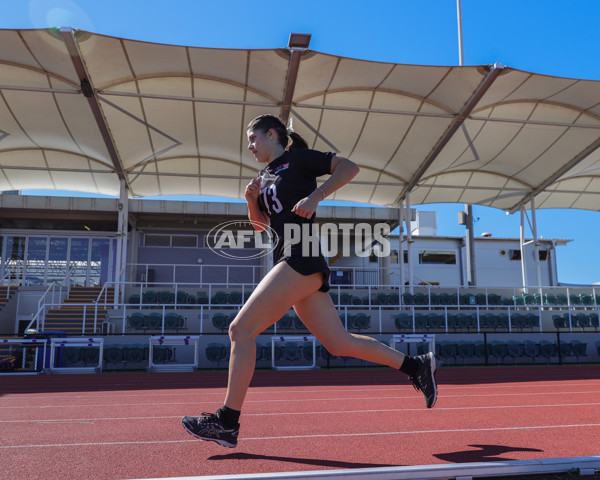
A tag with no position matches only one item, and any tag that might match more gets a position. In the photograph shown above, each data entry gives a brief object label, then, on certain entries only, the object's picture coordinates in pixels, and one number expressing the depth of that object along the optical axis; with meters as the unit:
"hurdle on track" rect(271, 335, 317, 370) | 13.38
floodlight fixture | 12.85
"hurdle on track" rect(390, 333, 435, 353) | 13.88
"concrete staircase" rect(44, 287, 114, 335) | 17.23
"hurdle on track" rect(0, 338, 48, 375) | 12.02
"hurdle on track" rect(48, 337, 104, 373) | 12.41
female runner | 2.93
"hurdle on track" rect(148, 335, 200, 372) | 12.84
